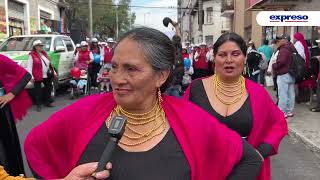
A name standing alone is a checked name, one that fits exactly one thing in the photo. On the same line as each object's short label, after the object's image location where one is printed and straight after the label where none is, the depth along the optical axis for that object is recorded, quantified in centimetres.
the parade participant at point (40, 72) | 835
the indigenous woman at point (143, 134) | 144
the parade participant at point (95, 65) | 1177
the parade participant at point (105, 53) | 1120
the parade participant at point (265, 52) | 1199
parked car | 1008
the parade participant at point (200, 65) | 1191
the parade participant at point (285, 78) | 742
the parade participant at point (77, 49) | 1115
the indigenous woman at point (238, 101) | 229
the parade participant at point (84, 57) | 1076
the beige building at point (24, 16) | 1518
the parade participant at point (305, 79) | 824
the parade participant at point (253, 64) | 1092
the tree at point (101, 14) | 3505
